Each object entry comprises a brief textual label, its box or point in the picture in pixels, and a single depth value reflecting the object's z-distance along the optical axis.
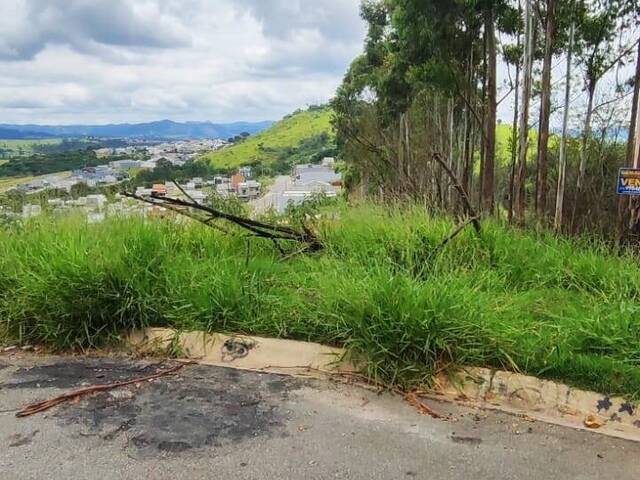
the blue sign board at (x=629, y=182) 5.80
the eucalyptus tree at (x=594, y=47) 15.49
